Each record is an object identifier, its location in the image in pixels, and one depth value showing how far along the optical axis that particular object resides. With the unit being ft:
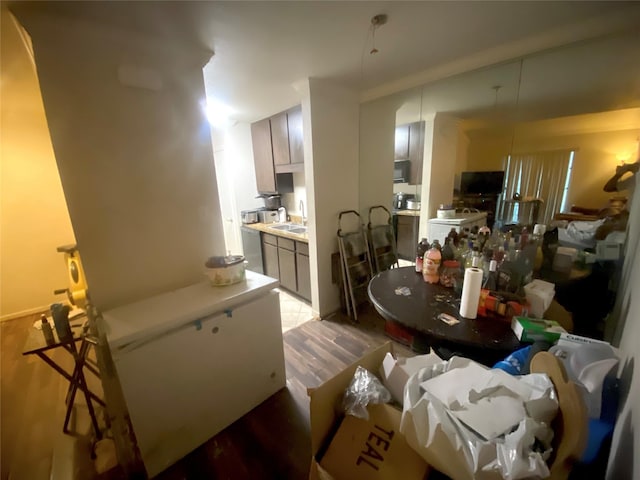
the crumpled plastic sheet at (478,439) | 1.73
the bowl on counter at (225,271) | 5.27
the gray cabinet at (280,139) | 9.48
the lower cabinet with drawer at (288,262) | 9.24
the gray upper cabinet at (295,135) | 8.78
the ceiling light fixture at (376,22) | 4.36
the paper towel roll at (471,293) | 3.65
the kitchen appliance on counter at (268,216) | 12.10
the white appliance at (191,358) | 3.91
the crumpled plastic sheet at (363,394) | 2.72
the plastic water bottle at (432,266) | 4.83
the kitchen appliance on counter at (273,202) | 12.71
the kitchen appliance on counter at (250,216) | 11.94
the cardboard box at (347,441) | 2.45
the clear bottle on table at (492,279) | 4.15
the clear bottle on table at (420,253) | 5.39
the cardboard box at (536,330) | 3.05
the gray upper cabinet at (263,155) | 10.54
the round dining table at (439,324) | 3.27
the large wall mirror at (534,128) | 4.75
